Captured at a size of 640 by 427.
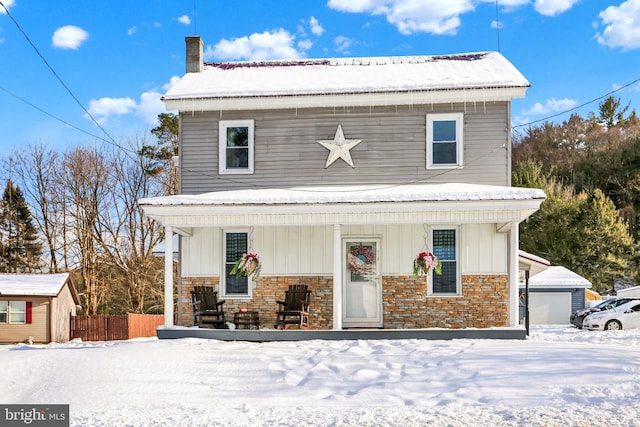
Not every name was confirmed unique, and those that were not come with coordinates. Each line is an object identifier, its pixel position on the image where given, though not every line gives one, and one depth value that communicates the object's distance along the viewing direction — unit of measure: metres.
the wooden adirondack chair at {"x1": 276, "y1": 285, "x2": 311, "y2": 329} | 13.26
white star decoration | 14.24
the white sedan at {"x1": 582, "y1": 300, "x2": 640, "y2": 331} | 22.22
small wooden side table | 13.37
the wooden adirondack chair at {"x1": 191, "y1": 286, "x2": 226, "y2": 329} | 13.36
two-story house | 13.78
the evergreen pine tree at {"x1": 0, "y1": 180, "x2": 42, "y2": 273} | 33.34
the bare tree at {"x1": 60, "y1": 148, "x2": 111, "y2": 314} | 32.19
